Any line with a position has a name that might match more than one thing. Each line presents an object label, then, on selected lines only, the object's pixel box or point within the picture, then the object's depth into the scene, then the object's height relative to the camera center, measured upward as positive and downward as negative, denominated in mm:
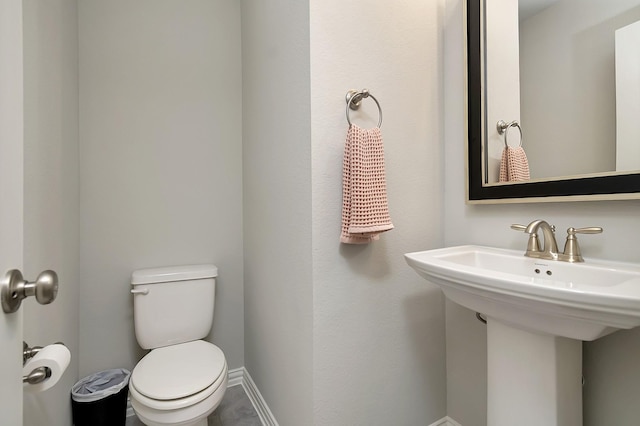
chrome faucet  855 -105
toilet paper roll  530 -278
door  429 +43
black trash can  1266 -838
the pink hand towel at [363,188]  966 +82
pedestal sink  573 -256
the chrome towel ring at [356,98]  1014 +408
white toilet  1062 -655
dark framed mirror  944 +245
